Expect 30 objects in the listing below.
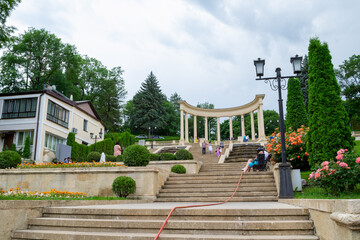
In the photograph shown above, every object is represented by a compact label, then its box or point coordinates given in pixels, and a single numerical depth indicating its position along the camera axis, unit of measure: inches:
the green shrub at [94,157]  804.0
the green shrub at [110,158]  848.7
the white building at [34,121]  1074.1
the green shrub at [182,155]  711.1
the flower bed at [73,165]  517.0
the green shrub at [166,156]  722.2
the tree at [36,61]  1774.1
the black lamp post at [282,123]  352.8
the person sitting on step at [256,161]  589.7
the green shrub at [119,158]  749.1
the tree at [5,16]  953.5
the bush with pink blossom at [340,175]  284.2
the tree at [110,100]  2297.0
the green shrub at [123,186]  402.0
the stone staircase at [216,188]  424.2
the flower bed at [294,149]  520.7
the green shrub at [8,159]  576.4
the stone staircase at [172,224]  207.6
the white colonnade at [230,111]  1480.1
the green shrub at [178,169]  605.0
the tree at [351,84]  1956.2
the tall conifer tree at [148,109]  2278.5
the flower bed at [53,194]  337.4
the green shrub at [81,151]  1103.7
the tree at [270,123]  2564.0
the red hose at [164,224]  199.5
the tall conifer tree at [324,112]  415.5
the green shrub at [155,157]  725.9
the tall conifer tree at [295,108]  686.5
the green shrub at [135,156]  466.6
